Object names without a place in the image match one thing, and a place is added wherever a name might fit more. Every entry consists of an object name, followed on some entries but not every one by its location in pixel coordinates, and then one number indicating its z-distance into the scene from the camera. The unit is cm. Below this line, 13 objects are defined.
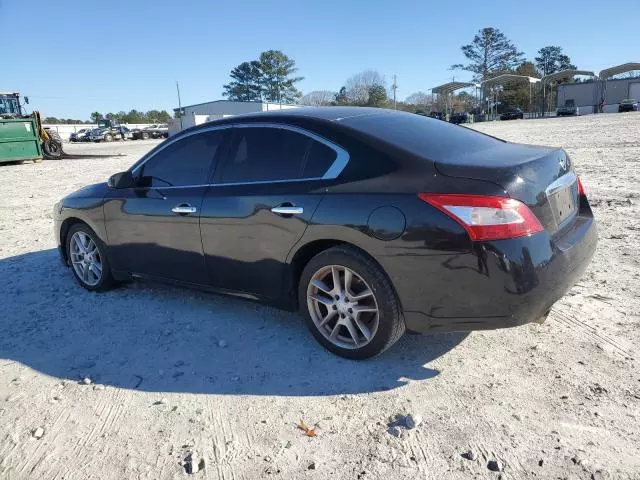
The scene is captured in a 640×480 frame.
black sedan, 276
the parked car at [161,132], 5665
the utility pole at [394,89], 8404
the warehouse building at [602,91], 6484
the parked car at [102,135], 5256
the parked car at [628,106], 5597
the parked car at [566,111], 6104
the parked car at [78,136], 5386
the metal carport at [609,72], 6078
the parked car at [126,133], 5580
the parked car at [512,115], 6684
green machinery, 2086
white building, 4925
